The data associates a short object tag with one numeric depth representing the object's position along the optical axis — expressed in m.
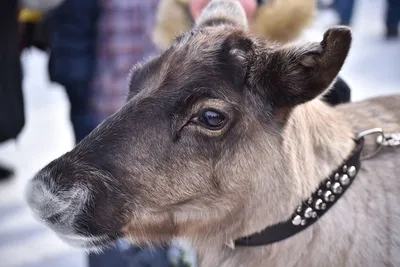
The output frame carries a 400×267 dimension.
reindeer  1.43
